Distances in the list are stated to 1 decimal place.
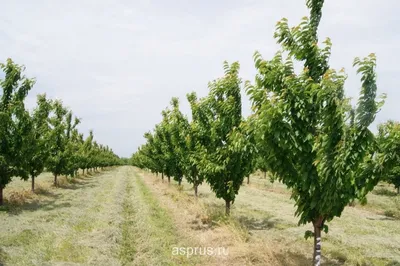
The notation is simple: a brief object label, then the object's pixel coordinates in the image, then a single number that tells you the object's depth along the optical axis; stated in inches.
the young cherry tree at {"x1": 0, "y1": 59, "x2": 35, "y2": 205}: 740.4
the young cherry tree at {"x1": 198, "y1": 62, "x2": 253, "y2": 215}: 550.0
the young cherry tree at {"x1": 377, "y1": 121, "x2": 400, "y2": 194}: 276.1
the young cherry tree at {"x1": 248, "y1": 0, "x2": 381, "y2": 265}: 270.5
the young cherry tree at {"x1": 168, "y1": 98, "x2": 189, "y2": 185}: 892.0
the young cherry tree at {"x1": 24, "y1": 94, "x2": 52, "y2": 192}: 863.6
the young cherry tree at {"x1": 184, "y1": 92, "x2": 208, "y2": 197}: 673.6
